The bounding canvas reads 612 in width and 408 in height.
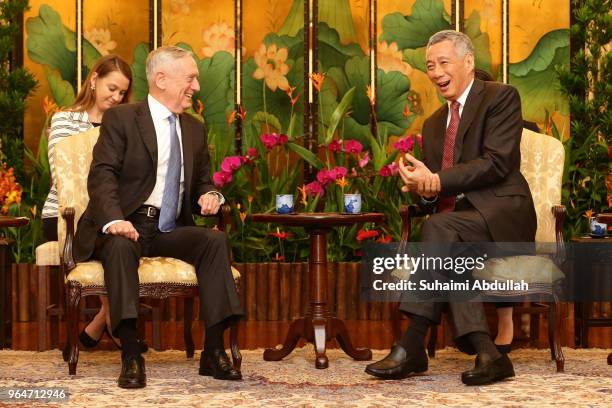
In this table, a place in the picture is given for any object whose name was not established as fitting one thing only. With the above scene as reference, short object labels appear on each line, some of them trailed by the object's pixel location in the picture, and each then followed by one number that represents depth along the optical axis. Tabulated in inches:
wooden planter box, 396.8
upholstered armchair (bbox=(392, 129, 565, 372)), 308.7
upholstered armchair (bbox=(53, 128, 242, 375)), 300.4
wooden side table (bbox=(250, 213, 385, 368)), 331.8
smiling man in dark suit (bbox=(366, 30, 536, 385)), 291.3
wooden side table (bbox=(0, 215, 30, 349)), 370.6
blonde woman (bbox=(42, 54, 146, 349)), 359.1
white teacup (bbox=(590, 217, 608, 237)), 364.9
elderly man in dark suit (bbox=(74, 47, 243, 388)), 293.0
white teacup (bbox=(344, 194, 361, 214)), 338.4
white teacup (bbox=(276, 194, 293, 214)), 338.4
